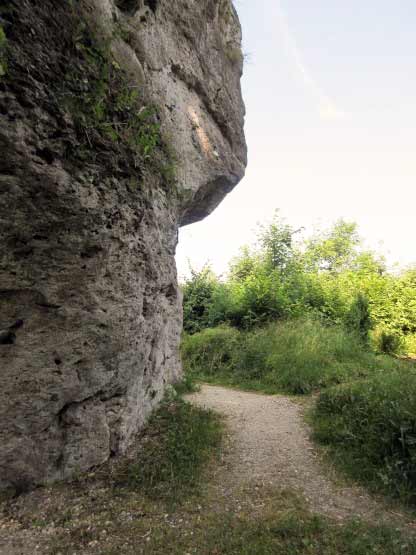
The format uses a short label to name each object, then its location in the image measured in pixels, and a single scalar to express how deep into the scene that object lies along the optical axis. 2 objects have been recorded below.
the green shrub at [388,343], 11.33
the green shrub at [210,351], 9.70
